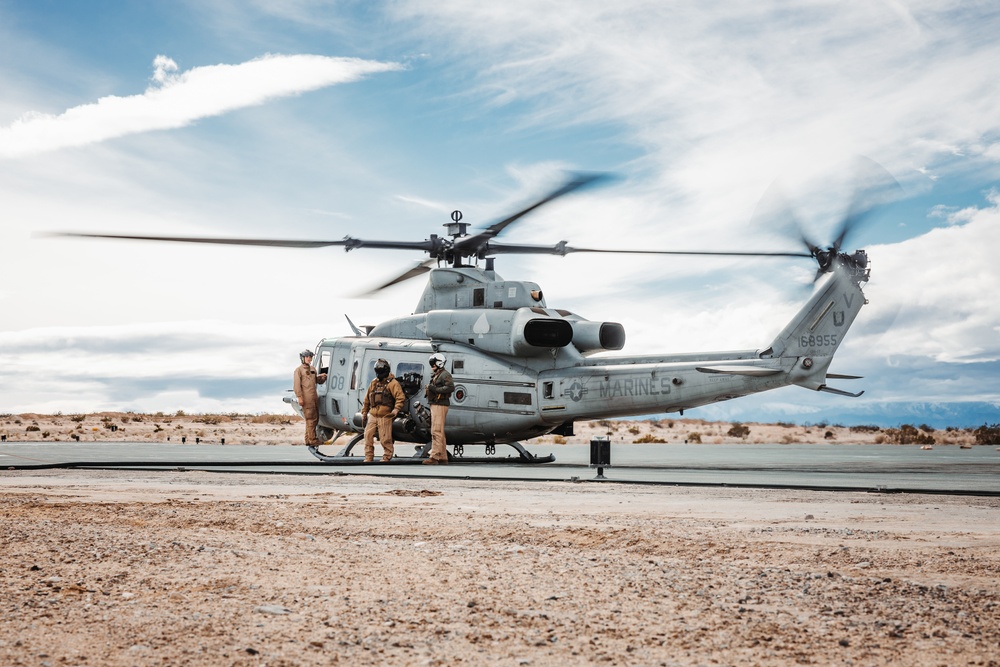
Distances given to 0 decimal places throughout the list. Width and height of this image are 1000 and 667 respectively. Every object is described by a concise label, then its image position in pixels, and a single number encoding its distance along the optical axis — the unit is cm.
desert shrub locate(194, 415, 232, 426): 6466
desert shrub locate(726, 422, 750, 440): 4953
